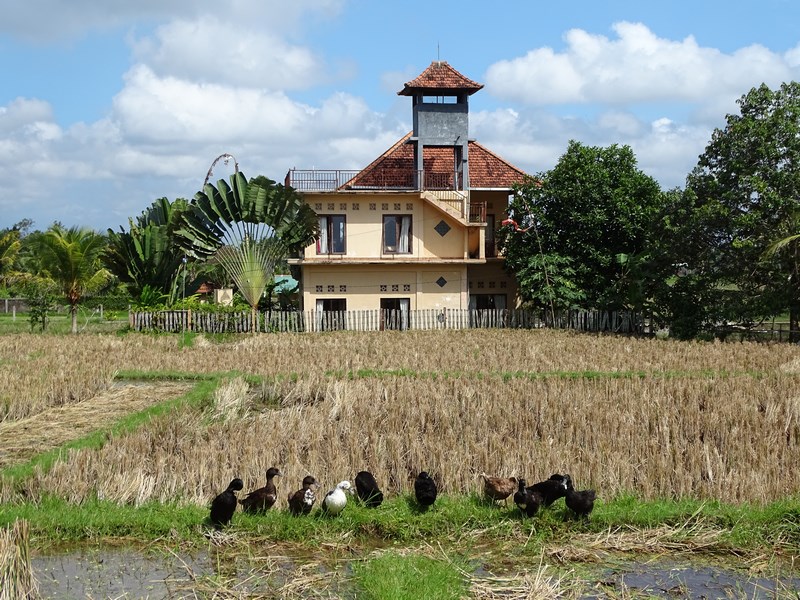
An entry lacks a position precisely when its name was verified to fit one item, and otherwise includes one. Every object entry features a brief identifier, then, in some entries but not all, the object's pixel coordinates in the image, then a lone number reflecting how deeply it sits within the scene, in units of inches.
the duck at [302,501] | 337.1
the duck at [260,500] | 339.1
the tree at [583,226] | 1254.3
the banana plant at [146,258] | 1290.6
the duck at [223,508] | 325.7
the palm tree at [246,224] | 1181.1
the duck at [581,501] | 331.0
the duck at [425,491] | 339.9
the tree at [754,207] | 987.9
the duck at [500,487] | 348.2
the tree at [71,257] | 1155.3
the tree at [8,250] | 1881.2
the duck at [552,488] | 339.6
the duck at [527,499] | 335.6
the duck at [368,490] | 348.5
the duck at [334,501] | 335.0
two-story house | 1307.8
